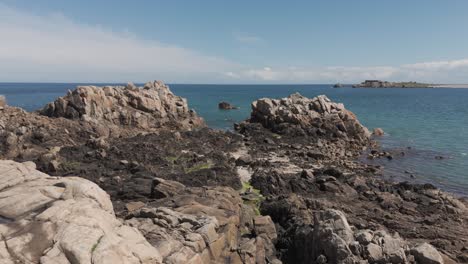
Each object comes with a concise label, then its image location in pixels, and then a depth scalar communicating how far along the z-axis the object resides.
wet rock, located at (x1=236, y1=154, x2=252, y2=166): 42.78
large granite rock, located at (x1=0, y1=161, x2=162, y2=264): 12.10
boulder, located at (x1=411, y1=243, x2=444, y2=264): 18.36
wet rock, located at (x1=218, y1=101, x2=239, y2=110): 118.66
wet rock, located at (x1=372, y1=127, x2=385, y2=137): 67.94
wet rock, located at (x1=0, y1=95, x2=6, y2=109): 56.66
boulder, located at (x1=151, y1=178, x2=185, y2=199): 26.23
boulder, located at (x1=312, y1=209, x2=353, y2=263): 18.53
